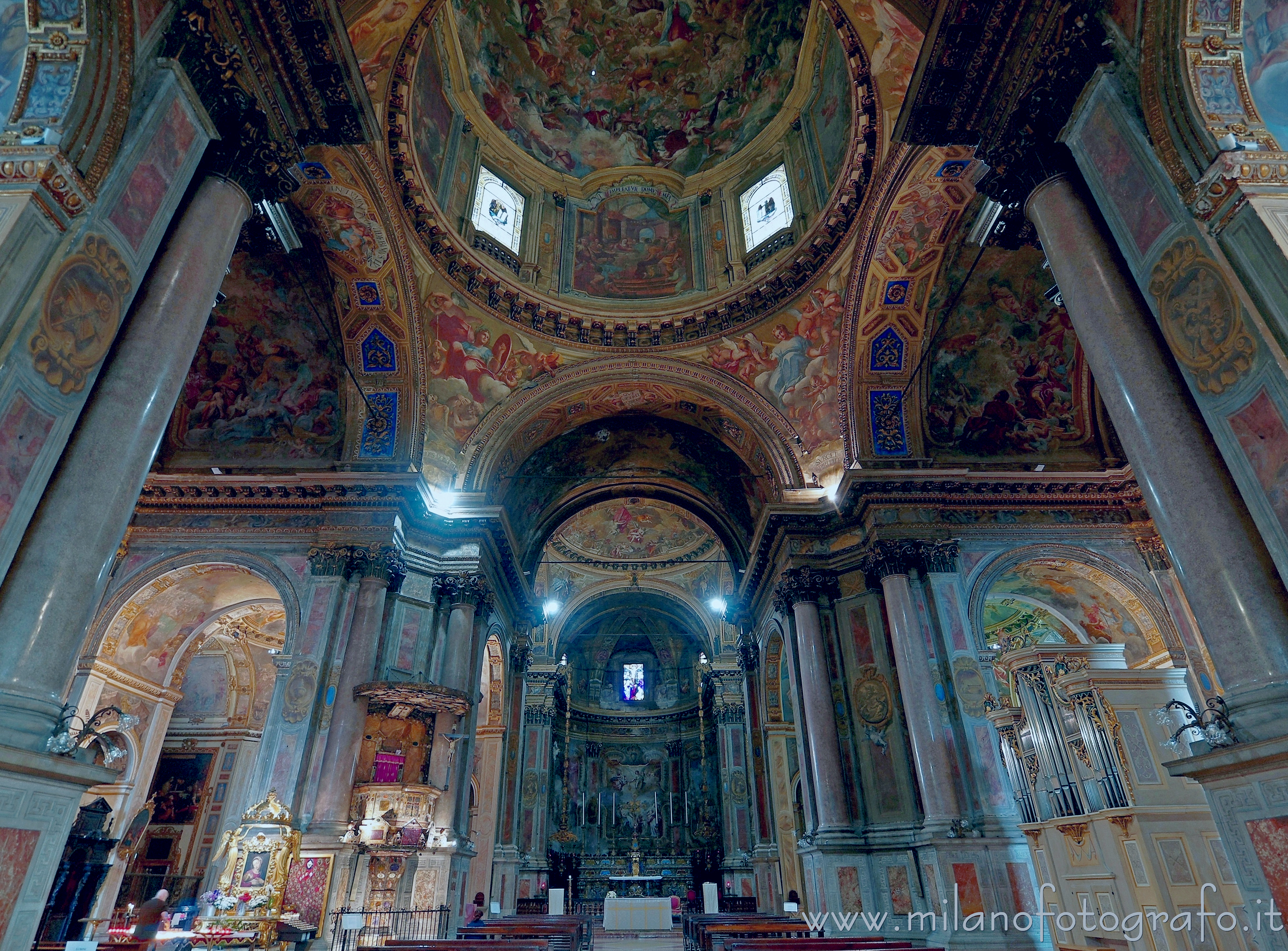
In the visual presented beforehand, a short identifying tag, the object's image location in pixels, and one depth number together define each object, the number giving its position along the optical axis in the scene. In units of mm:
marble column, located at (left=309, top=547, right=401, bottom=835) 11930
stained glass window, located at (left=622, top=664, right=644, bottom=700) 37656
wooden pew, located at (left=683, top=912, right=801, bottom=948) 13229
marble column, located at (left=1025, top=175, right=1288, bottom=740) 4781
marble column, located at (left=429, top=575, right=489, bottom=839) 13844
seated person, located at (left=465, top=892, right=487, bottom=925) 14775
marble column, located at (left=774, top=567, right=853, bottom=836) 13383
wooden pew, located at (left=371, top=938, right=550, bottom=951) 7625
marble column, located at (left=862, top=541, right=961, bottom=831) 11906
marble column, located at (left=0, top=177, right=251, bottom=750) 4742
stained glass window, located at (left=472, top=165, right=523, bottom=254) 17047
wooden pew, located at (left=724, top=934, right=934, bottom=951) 6703
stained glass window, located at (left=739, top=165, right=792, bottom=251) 17484
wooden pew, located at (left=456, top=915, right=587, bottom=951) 11125
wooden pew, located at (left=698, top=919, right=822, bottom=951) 10234
